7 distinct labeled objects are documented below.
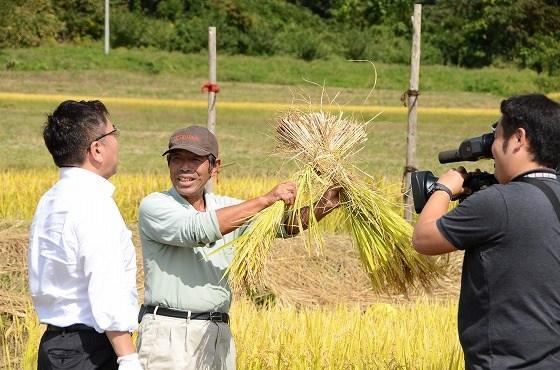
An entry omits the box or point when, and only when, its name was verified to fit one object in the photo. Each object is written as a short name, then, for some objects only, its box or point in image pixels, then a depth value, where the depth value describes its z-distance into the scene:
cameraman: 5.12
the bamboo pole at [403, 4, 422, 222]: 13.56
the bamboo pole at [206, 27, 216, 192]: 14.32
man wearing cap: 6.21
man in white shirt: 5.24
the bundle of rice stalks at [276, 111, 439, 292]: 6.71
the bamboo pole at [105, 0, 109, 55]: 48.42
